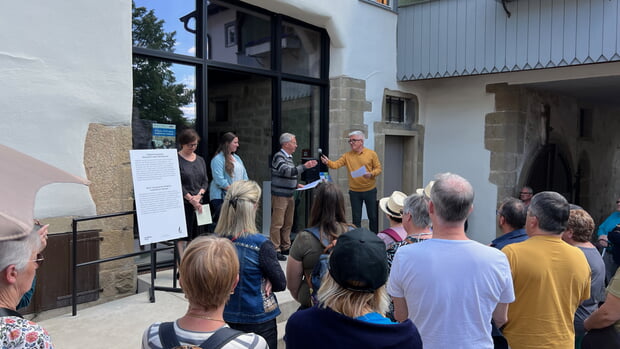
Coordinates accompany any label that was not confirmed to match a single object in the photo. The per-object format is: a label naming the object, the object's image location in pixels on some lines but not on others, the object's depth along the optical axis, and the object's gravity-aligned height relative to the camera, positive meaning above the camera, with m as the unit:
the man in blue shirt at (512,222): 2.68 -0.41
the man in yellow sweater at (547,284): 2.10 -0.61
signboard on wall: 4.79 +0.22
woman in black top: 4.28 -0.21
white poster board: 3.71 -0.34
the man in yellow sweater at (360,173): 5.99 -0.22
